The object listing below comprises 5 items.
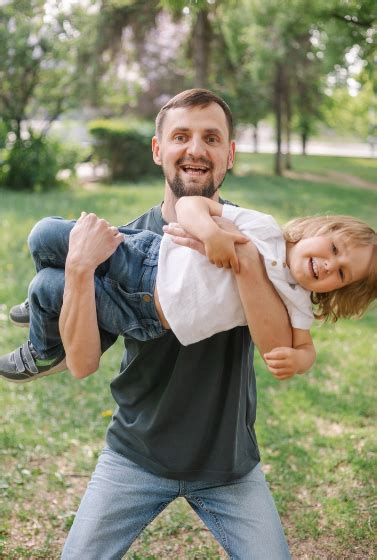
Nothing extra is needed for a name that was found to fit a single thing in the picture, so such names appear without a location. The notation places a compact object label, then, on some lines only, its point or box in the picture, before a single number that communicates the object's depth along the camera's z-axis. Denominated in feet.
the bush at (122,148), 54.80
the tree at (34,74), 49.29
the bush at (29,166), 48.70
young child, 7.23
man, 7.76
